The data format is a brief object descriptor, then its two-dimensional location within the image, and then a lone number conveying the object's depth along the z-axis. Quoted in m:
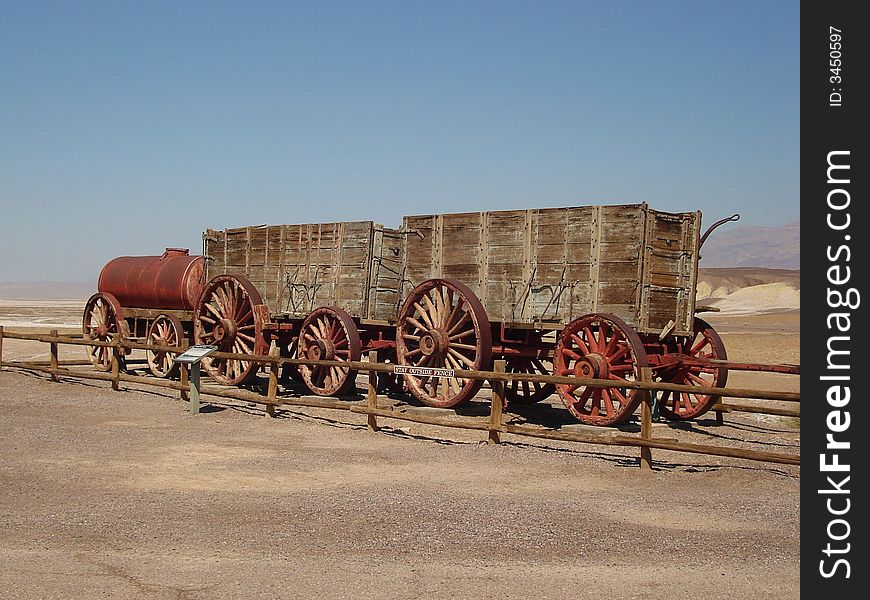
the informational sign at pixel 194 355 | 14.19
